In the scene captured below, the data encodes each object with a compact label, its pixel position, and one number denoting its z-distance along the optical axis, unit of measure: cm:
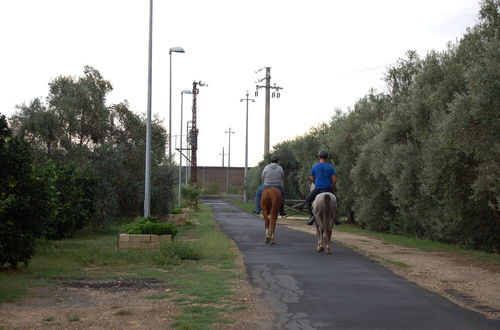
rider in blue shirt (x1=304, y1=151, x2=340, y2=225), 1731
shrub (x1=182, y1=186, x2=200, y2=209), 5844
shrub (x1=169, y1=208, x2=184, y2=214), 3459
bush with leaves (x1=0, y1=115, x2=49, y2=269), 1268
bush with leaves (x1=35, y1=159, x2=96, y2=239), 2039
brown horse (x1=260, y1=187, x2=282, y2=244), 1919
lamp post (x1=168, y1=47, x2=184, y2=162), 3516
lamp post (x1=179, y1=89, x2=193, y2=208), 5133
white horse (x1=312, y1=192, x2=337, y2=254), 1686
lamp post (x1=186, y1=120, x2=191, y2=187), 7191
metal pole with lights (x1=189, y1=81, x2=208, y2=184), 7712
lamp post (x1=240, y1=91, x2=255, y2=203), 7940
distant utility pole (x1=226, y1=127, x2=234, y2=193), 13085
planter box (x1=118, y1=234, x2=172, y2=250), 1808
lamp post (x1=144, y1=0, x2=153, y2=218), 2531
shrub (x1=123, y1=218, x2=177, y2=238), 1862
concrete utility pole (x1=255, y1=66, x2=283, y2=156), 6550
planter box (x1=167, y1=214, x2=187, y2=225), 3312
